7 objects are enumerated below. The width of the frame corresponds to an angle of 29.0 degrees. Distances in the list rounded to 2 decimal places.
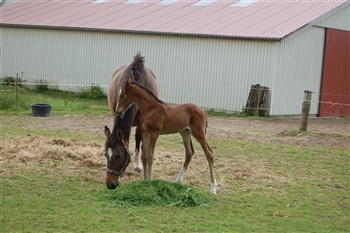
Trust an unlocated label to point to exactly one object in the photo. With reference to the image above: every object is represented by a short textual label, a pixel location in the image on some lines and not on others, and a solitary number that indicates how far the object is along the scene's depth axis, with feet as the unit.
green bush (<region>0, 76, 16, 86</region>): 99.04
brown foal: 29.86
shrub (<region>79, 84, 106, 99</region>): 88.07
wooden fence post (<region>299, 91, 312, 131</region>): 56.08
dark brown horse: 28.96
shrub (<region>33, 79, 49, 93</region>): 94.12
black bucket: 60.39
